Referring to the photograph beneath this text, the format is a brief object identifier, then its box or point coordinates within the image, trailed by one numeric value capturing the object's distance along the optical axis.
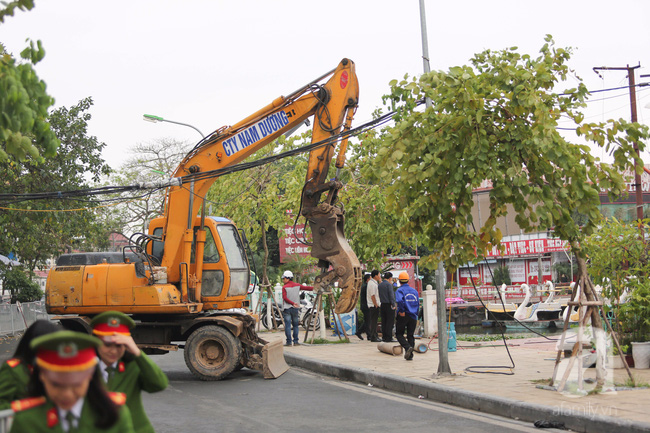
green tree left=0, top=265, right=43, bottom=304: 35.94
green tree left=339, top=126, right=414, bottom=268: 20.12
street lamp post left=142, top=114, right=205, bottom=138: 26.09
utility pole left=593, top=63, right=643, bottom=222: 28.31
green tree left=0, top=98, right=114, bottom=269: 21.95
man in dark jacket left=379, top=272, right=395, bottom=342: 18.79
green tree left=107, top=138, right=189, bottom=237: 50.97
